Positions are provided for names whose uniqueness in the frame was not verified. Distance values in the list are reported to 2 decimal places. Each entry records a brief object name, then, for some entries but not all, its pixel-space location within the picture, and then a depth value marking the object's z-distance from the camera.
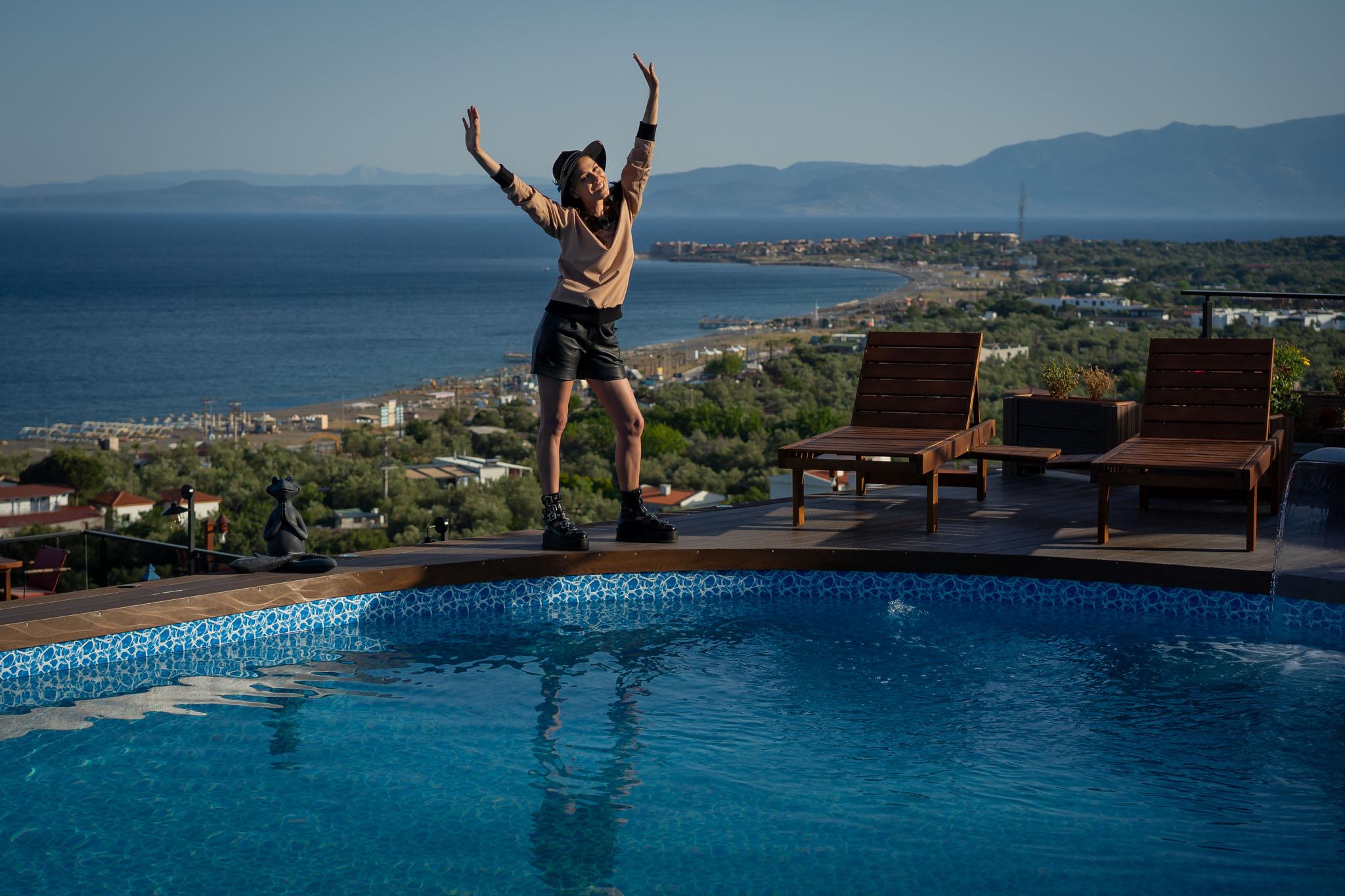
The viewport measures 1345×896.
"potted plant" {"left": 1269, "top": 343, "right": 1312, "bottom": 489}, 6.55
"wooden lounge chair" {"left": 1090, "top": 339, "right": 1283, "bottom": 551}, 6.11
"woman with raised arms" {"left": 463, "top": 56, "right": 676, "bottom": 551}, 5.52
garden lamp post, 5.80
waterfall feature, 5.15
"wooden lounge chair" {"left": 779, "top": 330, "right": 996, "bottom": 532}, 6.07
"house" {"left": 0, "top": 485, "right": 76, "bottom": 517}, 25.05
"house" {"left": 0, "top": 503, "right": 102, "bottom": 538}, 22.25
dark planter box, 7.19
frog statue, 5.37
